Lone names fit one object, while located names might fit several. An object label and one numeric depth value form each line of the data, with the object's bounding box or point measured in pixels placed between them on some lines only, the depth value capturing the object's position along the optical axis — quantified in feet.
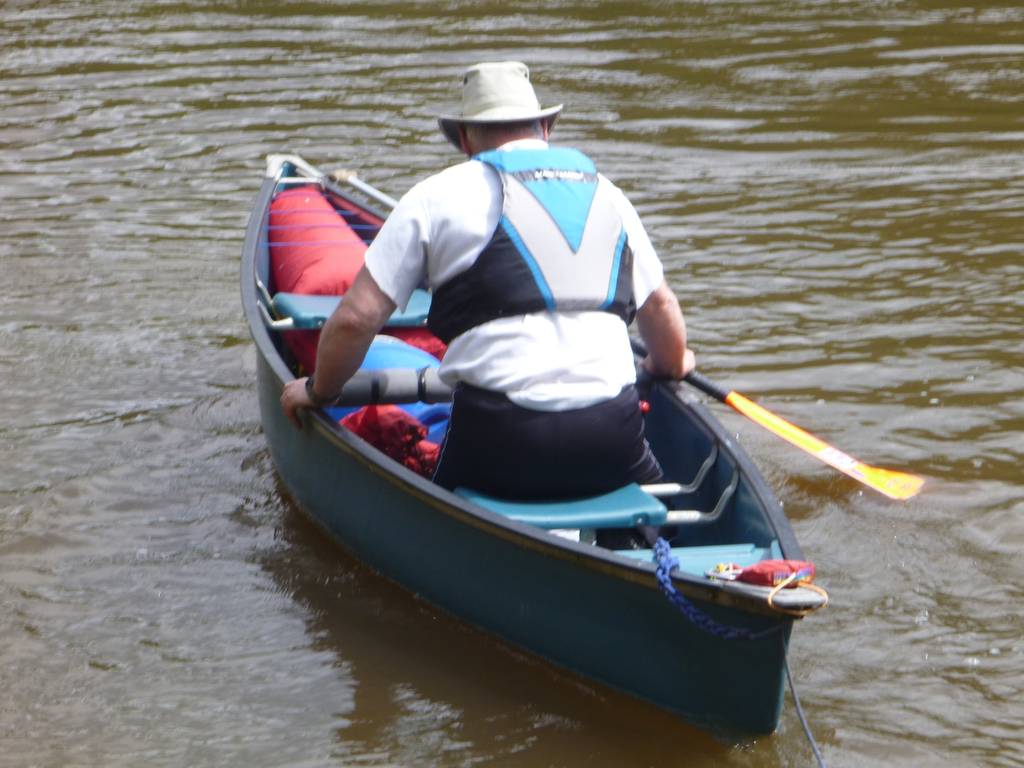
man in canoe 26.20
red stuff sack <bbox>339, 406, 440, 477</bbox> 30.53
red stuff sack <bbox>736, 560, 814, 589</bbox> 22.82
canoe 24.11
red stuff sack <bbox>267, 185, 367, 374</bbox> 38.19
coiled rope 23.62
